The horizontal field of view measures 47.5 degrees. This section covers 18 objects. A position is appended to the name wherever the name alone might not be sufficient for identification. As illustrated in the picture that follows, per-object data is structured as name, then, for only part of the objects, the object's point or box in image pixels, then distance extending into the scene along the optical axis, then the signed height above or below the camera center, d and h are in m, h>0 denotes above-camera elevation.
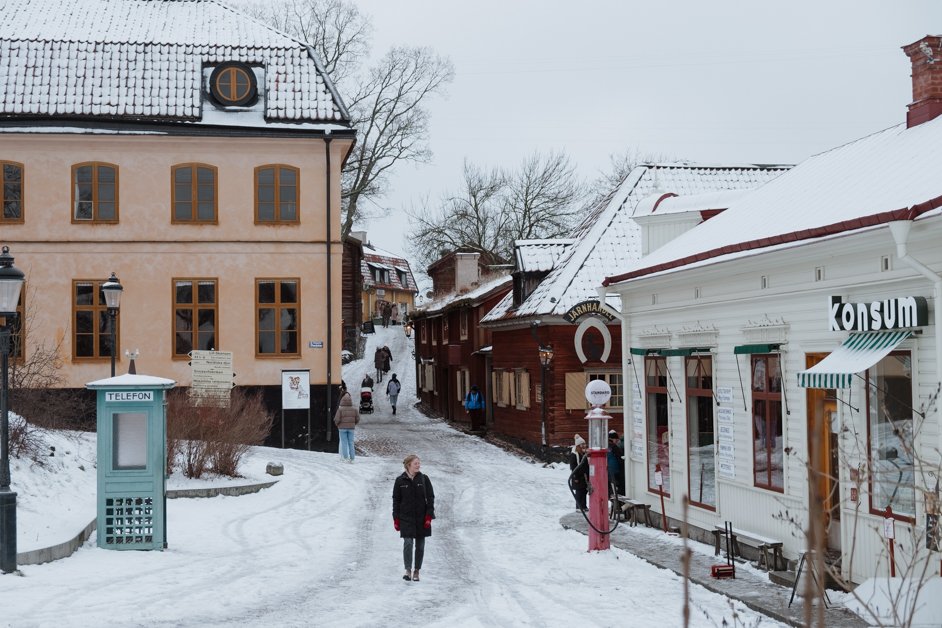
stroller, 45.57 -1.89
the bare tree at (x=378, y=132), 44.62 +9.40
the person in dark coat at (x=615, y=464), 18.83 -2.00
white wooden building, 10.44 +0.07
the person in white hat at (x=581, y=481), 17.17 -2.10
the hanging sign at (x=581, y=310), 26.39 +1.05
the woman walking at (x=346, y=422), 25.11 -1.54
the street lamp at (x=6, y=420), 11.35 -0.62
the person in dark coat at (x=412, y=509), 12.66 -1.84
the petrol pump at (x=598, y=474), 14.60 -1.70
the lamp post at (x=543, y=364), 28.33 -0.29
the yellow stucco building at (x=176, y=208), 27.58 +3.99
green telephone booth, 13.44 -1.28
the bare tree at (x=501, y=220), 56.07 +7.15
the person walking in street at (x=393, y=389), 46.09 -1.42
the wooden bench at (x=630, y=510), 17.44 -2.61
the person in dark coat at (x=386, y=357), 60.94 -0.07
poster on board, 27.86 -0.81
